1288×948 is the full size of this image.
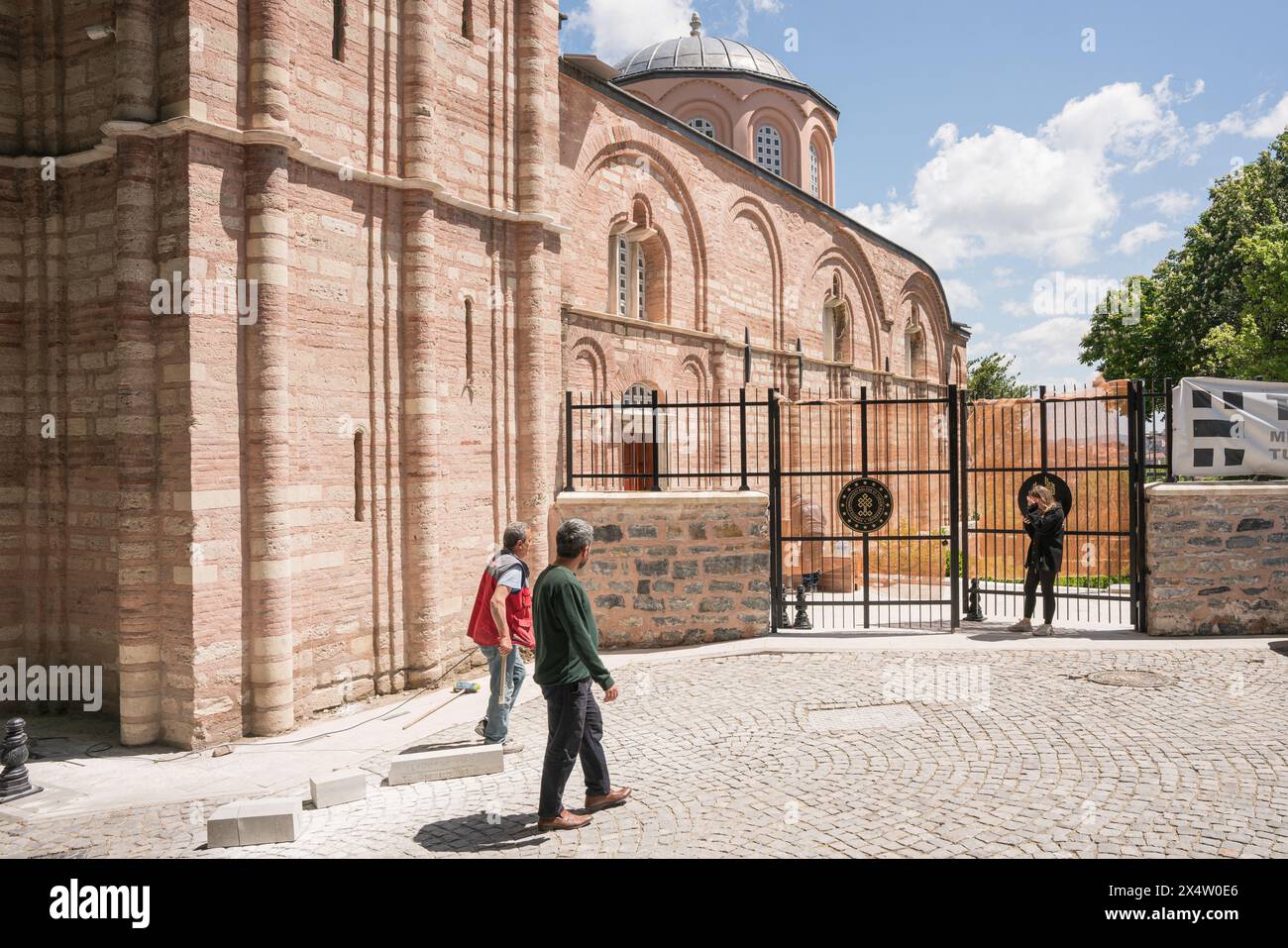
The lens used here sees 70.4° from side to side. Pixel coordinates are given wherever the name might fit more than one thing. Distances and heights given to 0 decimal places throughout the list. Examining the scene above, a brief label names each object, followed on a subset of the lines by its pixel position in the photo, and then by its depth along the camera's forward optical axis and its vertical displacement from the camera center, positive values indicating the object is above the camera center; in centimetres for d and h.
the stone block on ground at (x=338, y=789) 616 -207
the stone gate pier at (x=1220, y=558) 1065 -94
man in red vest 720 -110
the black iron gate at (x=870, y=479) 1129 +5
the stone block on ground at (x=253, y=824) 548 -205
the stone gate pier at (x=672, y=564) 1112 -101
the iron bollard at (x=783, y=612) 1183 -170
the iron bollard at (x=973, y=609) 1234 -176
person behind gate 1085 -82
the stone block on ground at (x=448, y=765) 664 -206
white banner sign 1108 +57
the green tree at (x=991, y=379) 5162 +584
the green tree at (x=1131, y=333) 3397 +556
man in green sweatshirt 554 -115
